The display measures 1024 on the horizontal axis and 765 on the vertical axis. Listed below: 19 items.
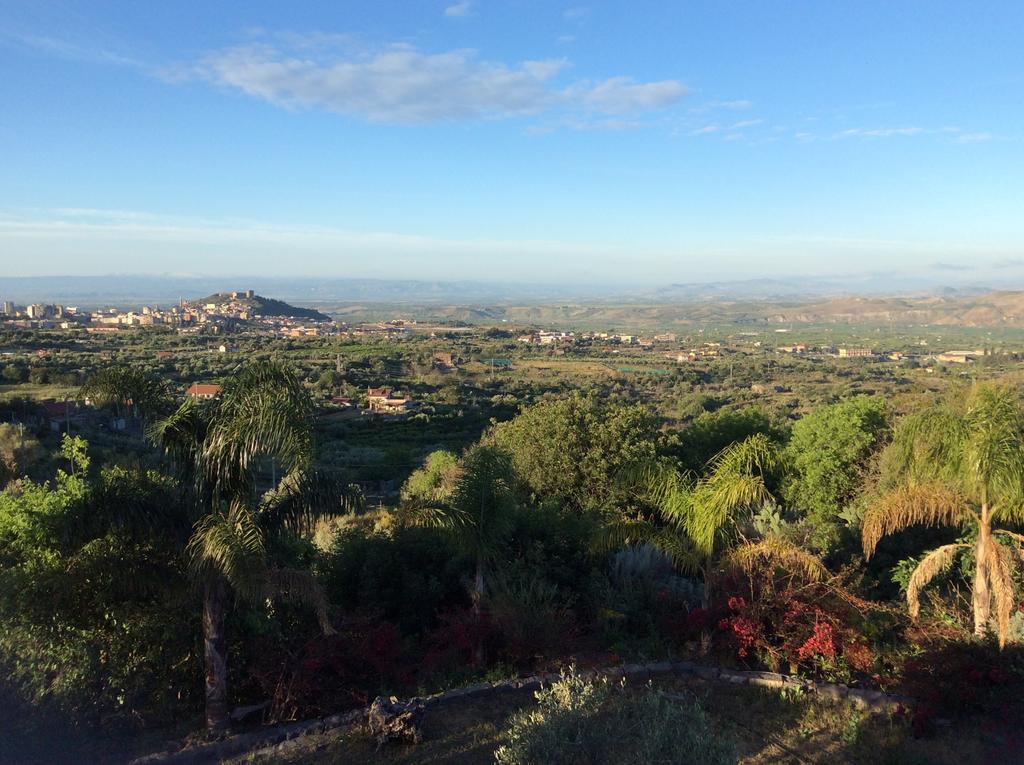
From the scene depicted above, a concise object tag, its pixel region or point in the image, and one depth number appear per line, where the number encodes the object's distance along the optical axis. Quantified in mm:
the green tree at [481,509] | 7032
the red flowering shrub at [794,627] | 6420
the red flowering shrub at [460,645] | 6746
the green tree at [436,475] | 13955
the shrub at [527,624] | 6797
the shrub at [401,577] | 8109
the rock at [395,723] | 5293
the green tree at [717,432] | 15109
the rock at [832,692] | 6008
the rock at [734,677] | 6414
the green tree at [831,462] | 12938
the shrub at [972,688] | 5422
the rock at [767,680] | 6258
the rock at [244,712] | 6009
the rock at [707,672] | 6527
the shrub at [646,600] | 7203
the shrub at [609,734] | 4016
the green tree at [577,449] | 13086
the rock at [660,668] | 6531
